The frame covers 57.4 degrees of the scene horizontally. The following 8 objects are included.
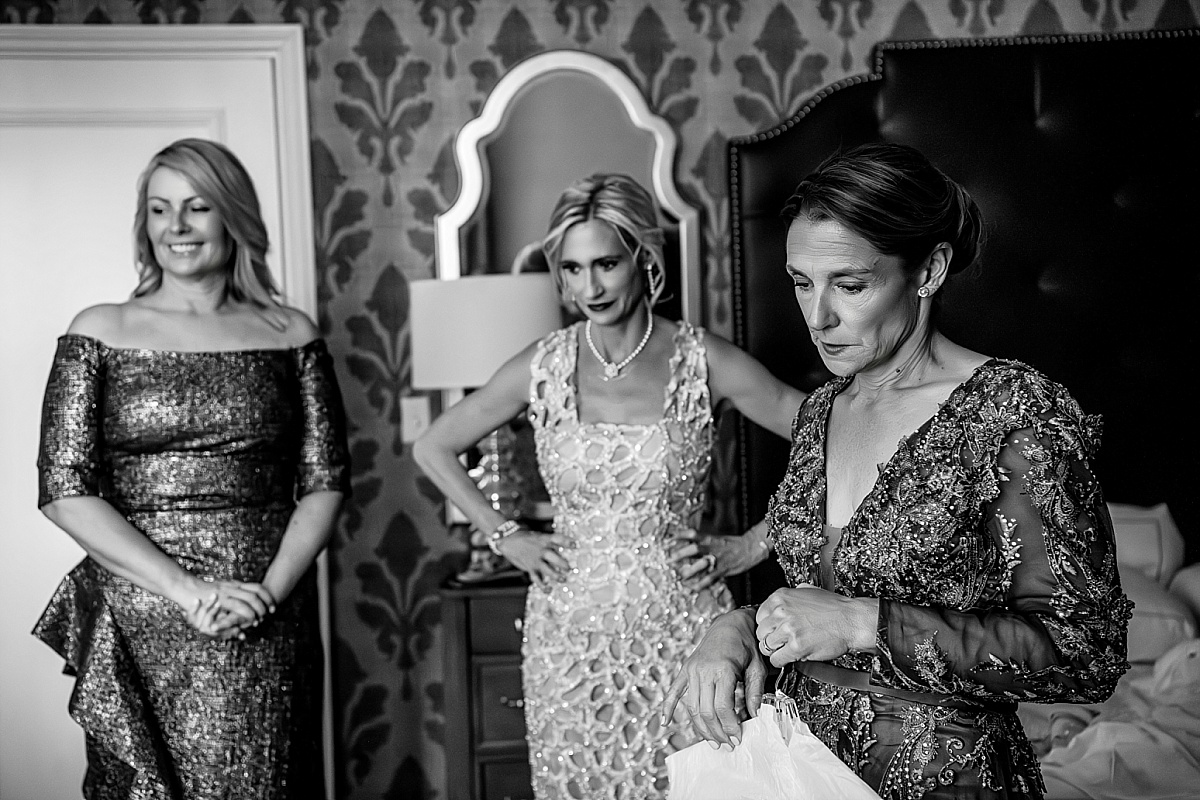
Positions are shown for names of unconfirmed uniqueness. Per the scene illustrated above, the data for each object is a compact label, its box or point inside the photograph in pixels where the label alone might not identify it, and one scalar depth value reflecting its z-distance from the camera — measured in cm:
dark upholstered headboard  314
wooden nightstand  298
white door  336
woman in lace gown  127
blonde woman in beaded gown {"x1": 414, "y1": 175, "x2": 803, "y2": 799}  233
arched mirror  342
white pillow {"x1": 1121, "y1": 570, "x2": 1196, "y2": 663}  290
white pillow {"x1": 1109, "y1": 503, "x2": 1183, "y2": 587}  307
